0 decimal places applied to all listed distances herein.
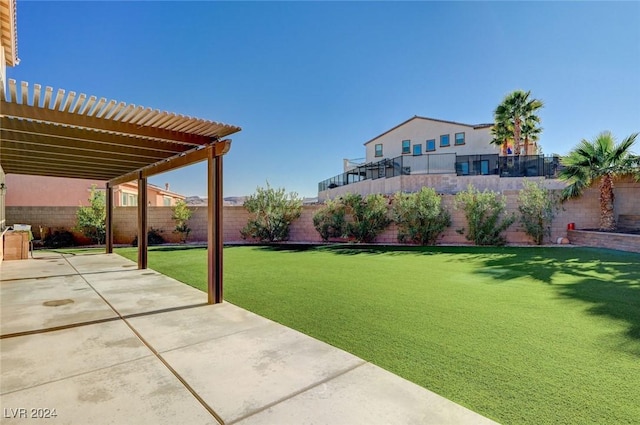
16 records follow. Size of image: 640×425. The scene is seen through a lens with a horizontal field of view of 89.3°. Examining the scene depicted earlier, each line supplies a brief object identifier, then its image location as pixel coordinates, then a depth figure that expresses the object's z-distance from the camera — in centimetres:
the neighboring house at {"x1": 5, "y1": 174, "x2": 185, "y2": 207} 1781
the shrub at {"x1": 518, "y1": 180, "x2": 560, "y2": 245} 1254
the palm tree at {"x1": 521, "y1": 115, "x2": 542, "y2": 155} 2380
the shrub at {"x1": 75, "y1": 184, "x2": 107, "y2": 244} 1309
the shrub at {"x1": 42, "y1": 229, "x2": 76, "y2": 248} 1309
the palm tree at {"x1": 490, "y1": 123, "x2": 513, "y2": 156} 2353
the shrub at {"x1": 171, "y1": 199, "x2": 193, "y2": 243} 1457
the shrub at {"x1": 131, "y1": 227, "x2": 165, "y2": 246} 1440
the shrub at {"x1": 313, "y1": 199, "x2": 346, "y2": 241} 1454
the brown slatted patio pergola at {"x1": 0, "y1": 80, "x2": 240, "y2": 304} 417
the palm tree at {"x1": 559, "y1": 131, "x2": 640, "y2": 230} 1209
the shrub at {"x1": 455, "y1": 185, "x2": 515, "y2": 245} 1277
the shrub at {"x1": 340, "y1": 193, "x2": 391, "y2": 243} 1398
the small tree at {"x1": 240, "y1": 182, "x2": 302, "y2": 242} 1482
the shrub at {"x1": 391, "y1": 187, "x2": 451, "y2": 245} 1322
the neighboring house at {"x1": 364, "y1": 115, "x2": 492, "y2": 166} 2492
